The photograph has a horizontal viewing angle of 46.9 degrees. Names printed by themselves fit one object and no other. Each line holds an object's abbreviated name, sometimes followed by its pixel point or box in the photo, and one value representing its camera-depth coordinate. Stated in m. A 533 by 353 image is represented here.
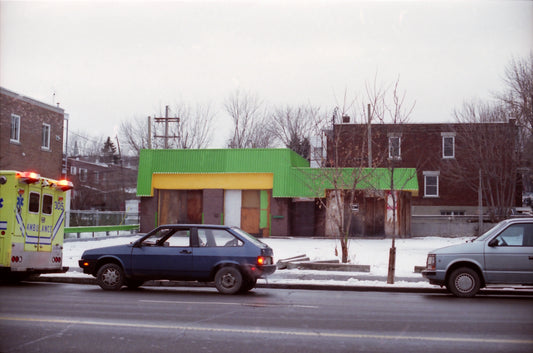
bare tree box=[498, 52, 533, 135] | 29.88
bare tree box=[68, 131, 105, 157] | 88.40
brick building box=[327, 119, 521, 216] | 43.62
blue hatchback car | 13.65
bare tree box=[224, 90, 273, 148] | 57.78
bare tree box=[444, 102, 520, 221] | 36.66
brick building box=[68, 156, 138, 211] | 67.31
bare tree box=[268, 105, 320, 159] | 59.19
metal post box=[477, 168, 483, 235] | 35.29
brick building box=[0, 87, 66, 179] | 32.69
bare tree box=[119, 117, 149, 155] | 62.94
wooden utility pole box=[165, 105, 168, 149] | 47.16
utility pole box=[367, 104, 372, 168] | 36.95
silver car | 13.15
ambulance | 14.80
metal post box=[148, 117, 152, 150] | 46.06
